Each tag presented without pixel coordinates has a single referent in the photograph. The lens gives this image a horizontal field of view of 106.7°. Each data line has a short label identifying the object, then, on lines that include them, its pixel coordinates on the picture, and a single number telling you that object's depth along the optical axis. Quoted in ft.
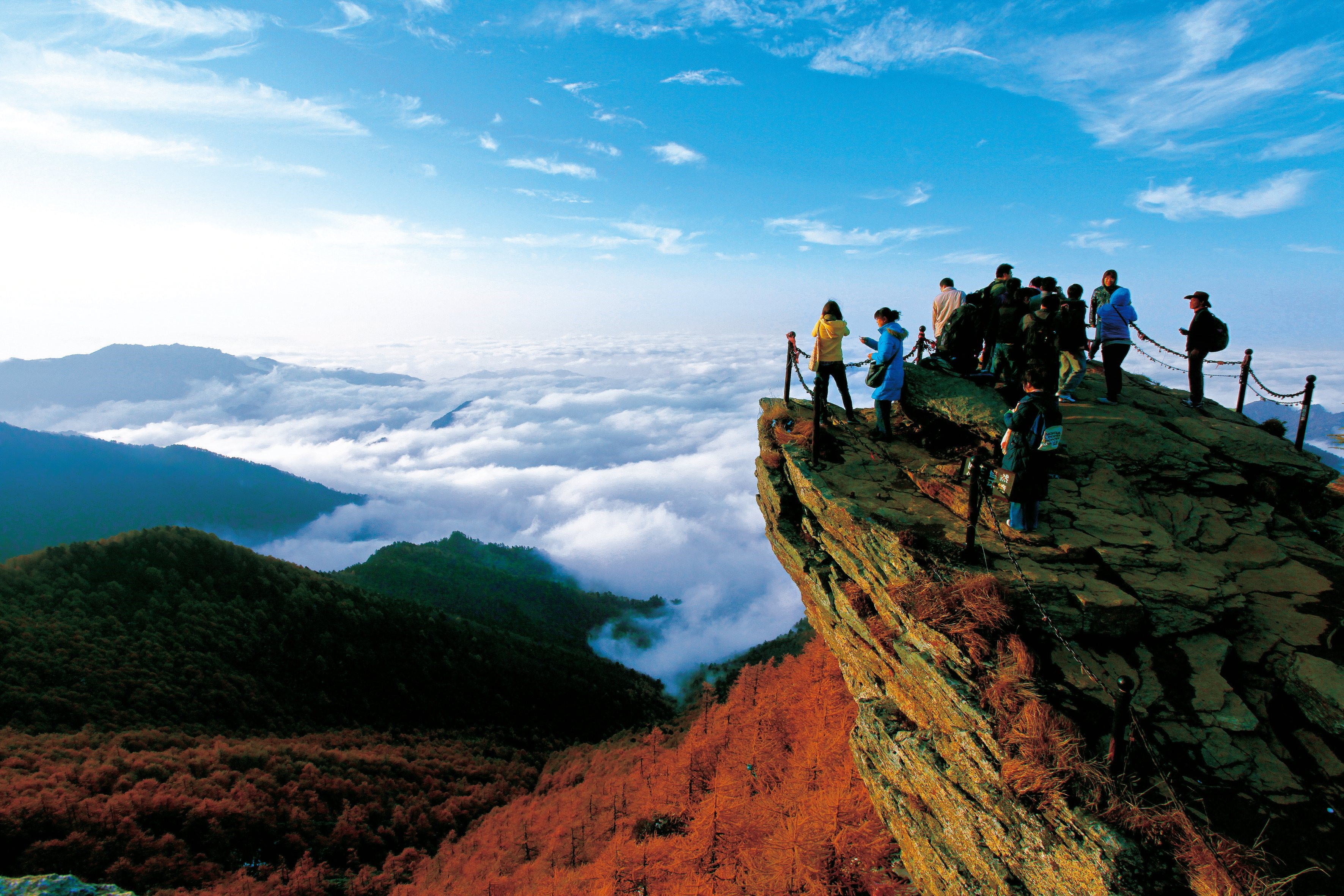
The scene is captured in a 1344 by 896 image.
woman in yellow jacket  38.73
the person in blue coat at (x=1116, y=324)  41.70
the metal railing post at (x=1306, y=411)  37.83
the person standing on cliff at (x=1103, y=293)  42.04
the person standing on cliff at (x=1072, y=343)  40.68
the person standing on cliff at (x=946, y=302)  44.96
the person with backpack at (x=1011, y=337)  40.06
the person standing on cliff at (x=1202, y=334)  41.27
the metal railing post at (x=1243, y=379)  43.09
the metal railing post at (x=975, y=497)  25.96
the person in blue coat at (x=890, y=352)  37.50
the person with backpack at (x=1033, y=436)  25.49
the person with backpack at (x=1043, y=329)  36.35
